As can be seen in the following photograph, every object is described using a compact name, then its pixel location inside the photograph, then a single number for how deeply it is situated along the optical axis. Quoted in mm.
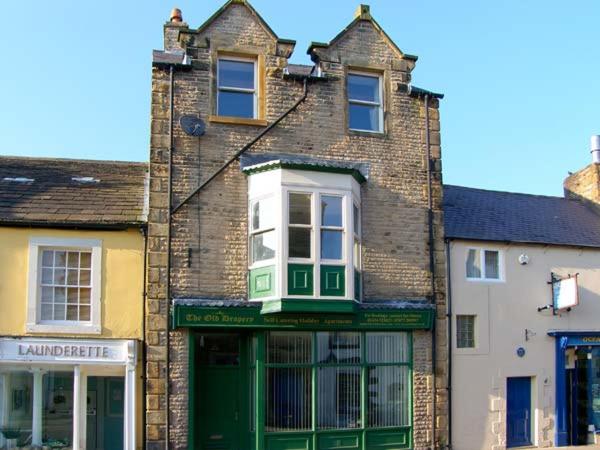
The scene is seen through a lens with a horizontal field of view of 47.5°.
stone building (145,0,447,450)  13234
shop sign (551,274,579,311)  16297
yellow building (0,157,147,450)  12898
